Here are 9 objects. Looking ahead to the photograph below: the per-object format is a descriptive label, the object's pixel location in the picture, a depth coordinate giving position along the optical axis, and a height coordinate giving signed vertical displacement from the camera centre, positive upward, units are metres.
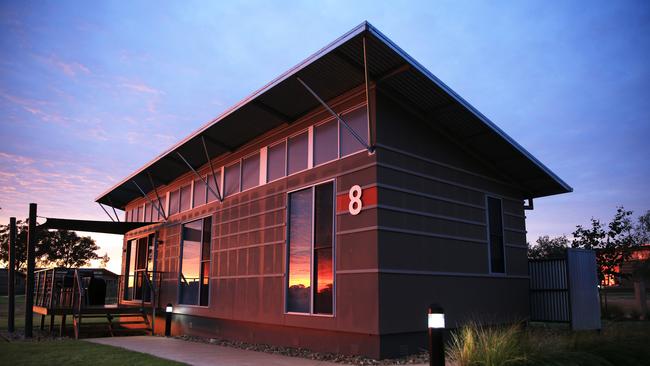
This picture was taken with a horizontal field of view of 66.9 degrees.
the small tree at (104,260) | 57.55 +0.52
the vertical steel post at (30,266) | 13.57 -0.06
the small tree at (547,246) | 40.78 +1.90
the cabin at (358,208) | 8.56 +1.21
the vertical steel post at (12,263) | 15.47 +0.03
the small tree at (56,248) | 46.78 +1.57
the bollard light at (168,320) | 13.32 -1.49
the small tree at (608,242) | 19.66 +1.06
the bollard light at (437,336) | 4.65 -0.65
